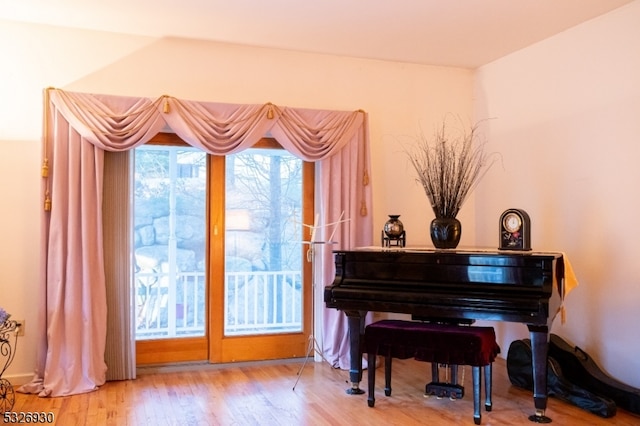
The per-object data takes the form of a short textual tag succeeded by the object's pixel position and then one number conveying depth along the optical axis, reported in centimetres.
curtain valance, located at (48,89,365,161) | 400
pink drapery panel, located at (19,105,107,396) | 390
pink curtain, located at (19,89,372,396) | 390
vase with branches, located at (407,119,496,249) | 392
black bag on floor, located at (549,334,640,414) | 345
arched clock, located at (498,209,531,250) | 362
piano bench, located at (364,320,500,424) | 327
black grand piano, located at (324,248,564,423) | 323
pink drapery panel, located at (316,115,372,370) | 457
